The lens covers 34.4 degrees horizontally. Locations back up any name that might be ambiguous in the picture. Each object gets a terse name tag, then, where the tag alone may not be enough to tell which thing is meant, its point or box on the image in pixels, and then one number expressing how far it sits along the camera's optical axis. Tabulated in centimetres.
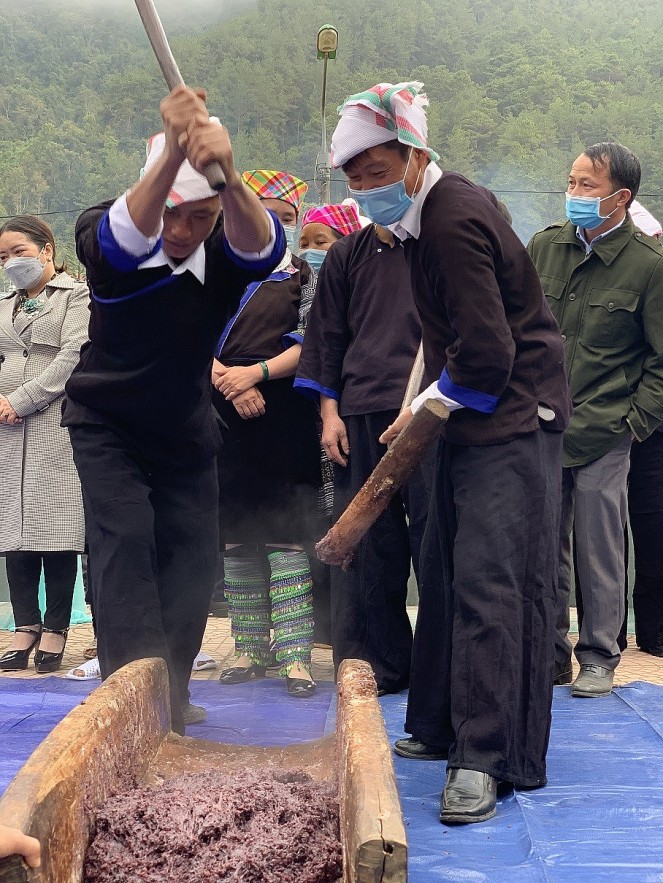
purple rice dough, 204
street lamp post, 1111
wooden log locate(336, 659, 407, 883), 166
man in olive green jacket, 458
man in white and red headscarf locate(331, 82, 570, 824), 292
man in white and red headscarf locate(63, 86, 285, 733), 289
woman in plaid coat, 512
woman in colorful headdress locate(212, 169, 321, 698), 468
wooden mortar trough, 171
